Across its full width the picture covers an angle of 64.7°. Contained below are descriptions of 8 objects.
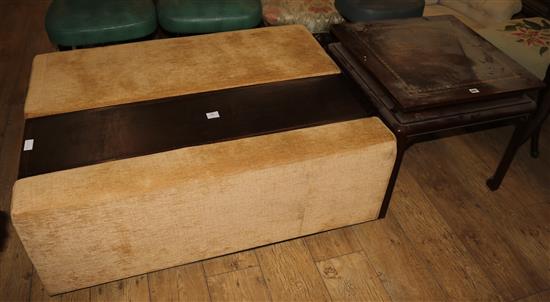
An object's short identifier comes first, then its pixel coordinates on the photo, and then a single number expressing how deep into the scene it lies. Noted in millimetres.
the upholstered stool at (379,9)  2207
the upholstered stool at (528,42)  1950
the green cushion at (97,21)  1980
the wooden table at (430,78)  1528
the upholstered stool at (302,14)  2280
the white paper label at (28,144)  1389
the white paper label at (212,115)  1548
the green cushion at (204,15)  2088
